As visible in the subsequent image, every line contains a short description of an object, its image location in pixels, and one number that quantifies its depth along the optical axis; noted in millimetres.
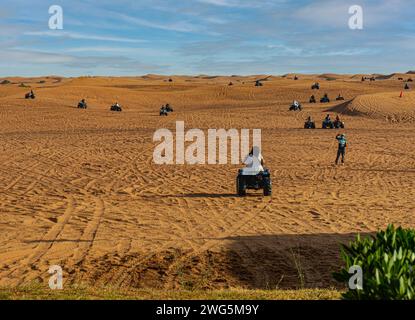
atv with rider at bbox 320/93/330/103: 56562
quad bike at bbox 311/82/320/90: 70912
